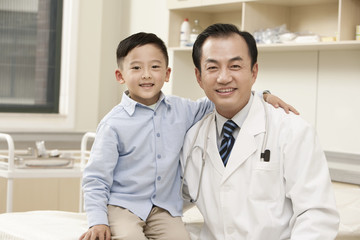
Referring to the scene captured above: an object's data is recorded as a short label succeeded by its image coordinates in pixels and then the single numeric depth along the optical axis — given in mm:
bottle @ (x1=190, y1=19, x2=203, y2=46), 3787
